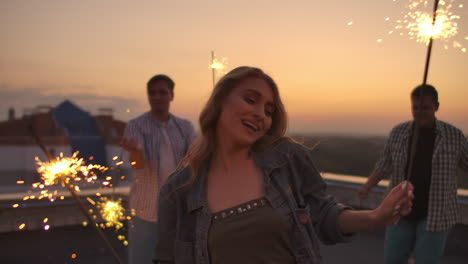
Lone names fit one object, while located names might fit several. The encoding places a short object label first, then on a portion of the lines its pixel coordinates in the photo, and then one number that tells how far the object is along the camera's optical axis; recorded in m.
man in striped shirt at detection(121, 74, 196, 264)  3.45
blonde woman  1.66
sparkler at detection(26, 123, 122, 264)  2.78
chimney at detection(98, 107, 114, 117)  49.81
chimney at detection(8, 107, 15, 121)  43.88
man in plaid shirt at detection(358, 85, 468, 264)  3.13
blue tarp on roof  48.09
